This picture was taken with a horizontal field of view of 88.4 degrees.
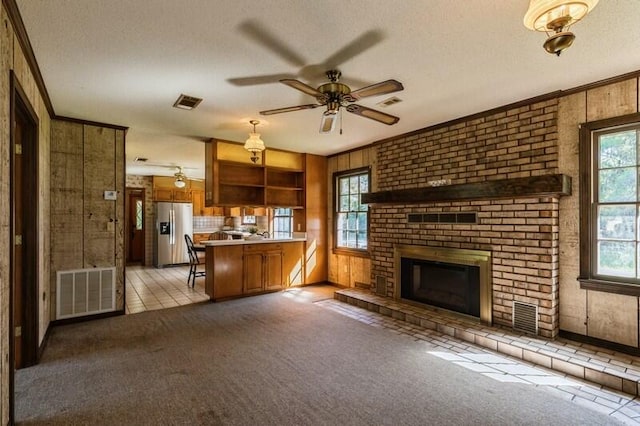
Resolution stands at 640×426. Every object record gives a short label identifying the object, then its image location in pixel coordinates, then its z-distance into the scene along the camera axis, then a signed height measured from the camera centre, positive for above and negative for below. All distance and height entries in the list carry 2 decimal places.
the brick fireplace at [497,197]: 3.33 +0.20
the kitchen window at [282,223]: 7.19 -0.18
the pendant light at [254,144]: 3.98 +0.86
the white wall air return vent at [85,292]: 4.02 -0.97
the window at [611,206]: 2.93 +0.07
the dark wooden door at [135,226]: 9.22 -0.31
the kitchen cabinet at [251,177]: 5.29 +0.66
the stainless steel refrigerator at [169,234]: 8.48 -0.50
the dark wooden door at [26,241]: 2.87 -0.22
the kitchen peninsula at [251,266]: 5.15 -0.86
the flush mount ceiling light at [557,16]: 1.45 +0.91
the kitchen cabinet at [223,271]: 5.12 -0.90
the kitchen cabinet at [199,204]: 9.42 +0.31
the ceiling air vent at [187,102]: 3.40 +1.21
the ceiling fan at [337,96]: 2.46 +0.96
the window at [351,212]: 5.74 +0.05
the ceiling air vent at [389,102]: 3.47 +1.23
